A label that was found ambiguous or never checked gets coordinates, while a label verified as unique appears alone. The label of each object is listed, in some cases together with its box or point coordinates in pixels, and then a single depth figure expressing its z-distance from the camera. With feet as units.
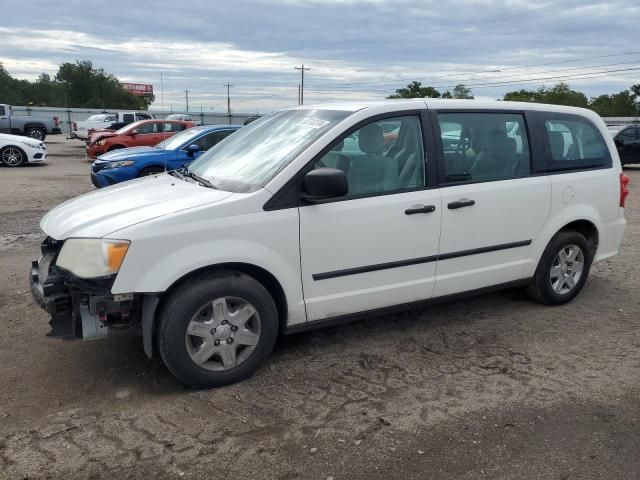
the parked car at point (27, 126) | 85.92
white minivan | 10.85
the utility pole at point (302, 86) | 264.93
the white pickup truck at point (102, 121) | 103.65
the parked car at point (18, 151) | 54.65
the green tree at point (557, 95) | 251.80
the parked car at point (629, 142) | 62.80
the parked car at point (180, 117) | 119.32
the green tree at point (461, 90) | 258.20
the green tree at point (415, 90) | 223.34
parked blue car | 32.22
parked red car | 56.24
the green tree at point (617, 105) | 267.18
